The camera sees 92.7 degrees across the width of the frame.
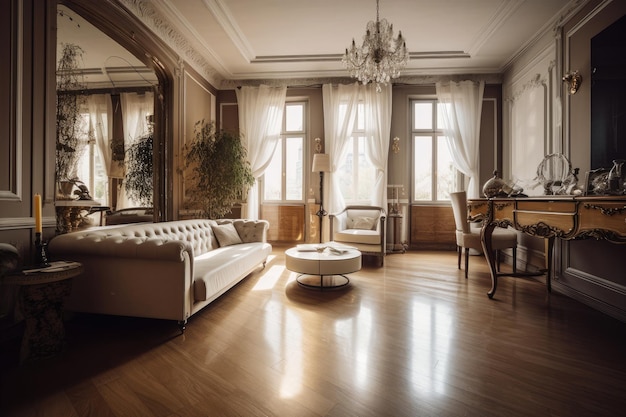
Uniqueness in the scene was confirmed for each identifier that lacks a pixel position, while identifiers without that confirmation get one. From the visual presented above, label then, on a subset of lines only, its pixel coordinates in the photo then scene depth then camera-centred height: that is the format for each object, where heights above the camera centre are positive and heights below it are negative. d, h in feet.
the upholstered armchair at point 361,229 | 12.01 -0.90
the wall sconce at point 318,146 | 15.66 +3.28
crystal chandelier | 9.12 +4.73
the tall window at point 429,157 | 15.66 +2.70
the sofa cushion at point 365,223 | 13.55 -0.68
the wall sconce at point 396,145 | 15.34 +3.27
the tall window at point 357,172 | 15.93 +1.95
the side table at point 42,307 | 4.98 -1.70
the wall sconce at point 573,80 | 8.93 +3.88
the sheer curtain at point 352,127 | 15.16 +4.14
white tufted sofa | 5.93 -1.39
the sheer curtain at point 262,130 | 15.65 +4.11
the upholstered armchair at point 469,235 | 9.93 -0.90
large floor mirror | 6.91 +2.27
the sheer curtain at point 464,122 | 14.83 +4.30
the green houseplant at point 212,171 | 12.74 +1.62
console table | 5.12 -0.19
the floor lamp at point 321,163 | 13.85 +2.11
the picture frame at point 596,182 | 6.61 +0.61
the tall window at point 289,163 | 16.25 +2.47
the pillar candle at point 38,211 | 5.32 -0.06
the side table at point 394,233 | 15.23 -1.27
